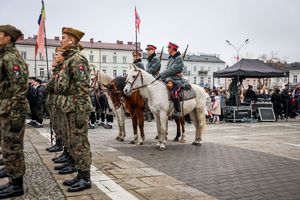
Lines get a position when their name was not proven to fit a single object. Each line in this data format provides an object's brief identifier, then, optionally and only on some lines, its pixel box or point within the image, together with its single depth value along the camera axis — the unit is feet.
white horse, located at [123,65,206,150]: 27.25
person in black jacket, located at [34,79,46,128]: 44.78
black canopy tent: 57.57
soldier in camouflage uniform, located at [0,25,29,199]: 13.48
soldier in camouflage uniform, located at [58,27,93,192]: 14.83
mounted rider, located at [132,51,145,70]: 32.19
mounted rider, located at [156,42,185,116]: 27.96
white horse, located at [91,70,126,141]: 32.78
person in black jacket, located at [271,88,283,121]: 64.44
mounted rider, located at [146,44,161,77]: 31.09
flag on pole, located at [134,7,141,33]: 46.93
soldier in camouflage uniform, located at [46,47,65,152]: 20.48
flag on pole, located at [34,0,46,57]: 31.24
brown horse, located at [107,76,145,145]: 29.66
